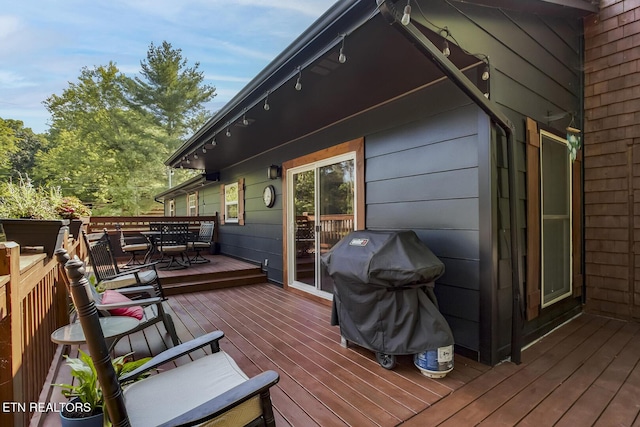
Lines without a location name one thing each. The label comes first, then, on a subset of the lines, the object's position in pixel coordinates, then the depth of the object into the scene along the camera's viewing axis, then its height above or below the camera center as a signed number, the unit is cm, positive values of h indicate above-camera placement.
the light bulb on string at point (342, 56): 205 +106
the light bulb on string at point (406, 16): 159 +104
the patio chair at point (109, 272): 347 -69
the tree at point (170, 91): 1285 +534
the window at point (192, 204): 1065 +41
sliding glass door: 392 +0
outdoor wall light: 525 +74
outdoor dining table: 576 -41
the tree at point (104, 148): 1305 +303
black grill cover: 219 -60
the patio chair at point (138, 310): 216 -73
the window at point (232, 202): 679 +31
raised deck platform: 493 -106
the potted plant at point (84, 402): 135 -85
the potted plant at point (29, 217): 225 +0
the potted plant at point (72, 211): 348 +7
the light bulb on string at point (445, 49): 206 +112
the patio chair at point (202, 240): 639 -56
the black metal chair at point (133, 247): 598 -62
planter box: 224 -11
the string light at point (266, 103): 311 +114
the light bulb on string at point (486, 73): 235 +106
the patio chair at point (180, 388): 96 -73
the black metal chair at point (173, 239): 568 -45
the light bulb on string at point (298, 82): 251 +109
